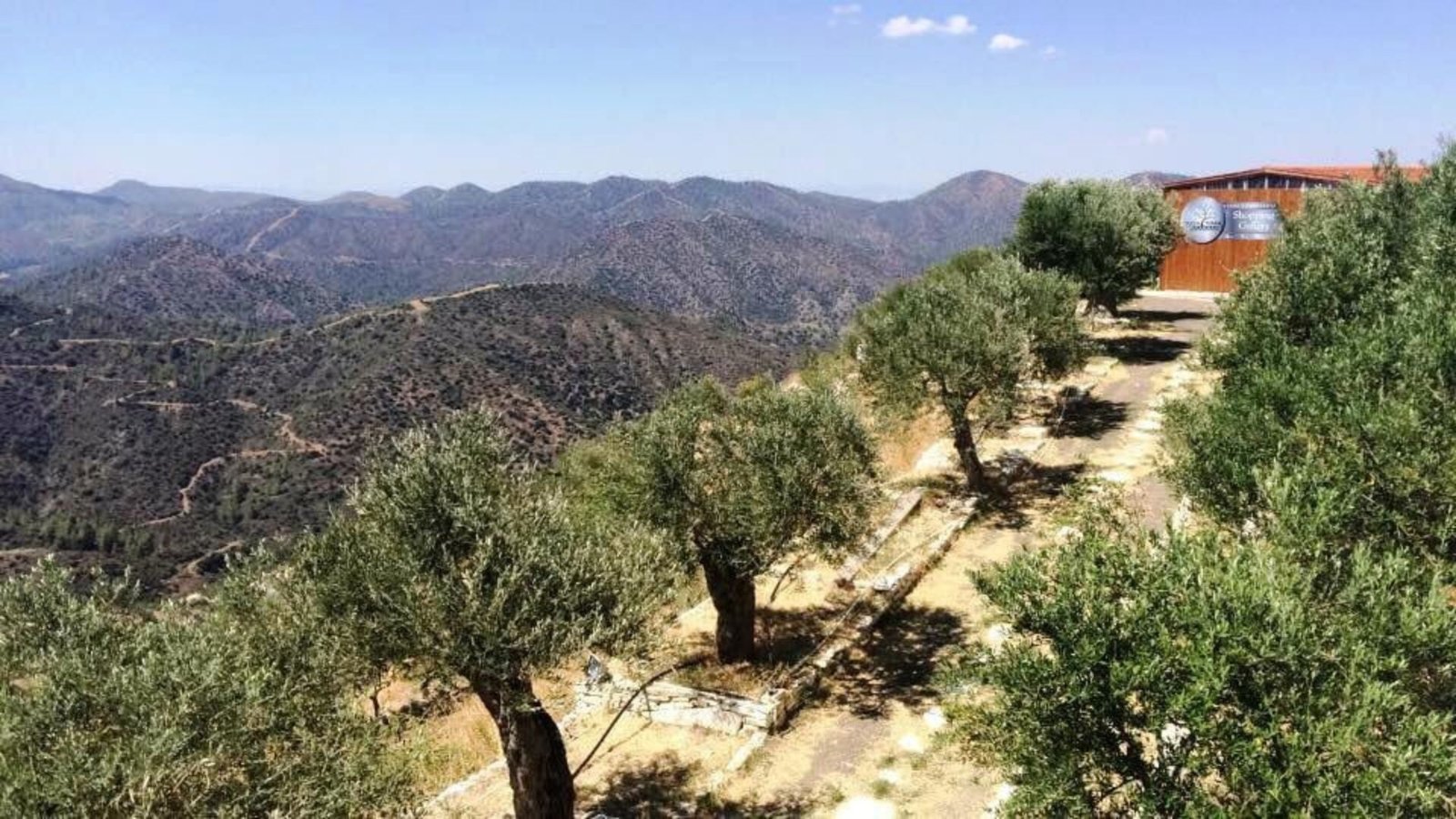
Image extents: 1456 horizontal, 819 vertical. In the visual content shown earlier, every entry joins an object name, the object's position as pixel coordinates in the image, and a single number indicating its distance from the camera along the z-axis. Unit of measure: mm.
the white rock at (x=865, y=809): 17719
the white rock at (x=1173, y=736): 11523
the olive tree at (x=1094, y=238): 49125
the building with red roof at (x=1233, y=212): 60062
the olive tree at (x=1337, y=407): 15562
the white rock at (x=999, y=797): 16867
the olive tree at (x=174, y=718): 11773
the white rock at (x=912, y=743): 19844
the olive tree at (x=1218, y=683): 10312
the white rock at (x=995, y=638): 23078
